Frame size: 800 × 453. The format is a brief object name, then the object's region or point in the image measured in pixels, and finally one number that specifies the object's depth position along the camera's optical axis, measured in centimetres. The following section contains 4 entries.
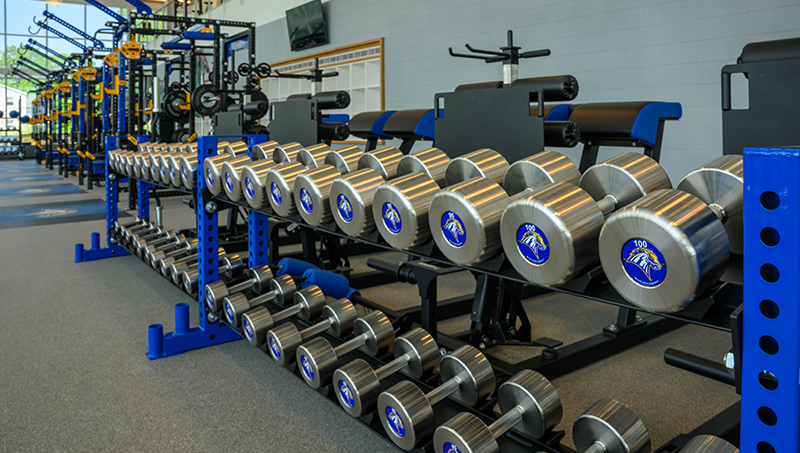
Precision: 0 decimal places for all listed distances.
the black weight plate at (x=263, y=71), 590
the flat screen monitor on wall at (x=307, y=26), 762
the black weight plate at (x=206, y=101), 578
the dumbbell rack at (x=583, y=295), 82
